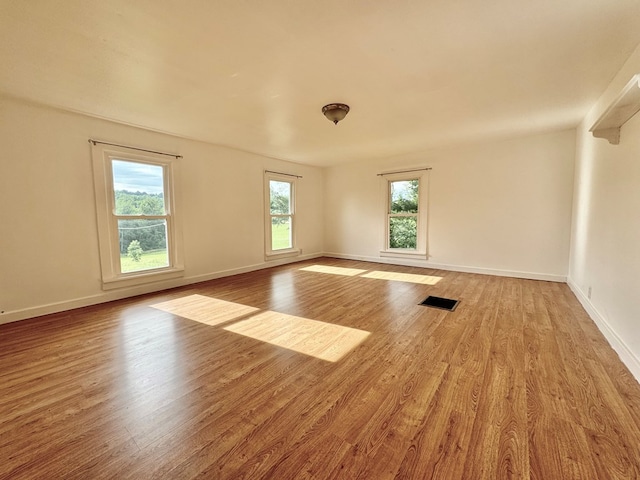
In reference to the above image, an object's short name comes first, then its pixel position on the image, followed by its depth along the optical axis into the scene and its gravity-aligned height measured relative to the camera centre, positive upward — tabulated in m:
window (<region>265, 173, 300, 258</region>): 5.86 +0.12
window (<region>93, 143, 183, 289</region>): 3.62 +0.08
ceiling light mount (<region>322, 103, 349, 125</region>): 3.07 +1.22
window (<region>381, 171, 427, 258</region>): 5.73 +0.08
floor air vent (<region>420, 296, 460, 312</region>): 3.35 -1.06
